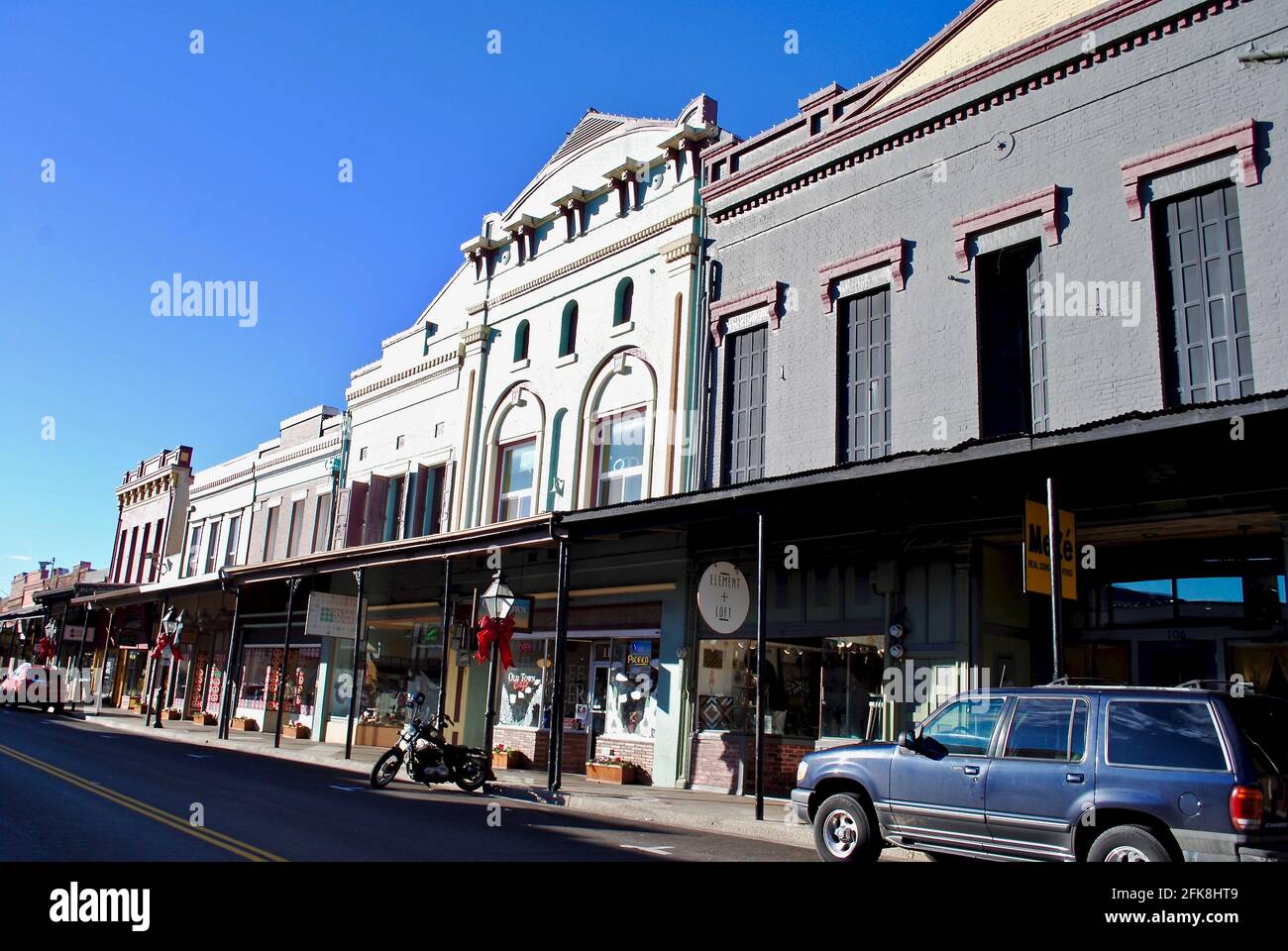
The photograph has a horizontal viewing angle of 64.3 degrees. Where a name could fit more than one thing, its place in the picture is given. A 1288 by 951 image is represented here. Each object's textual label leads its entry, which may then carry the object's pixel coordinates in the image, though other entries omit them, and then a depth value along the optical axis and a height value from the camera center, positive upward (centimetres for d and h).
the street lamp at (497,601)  1916 +152
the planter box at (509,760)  2117 -155
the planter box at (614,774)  1825 -150
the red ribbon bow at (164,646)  3141 +70
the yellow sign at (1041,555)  1100 +165
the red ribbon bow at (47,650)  4006 +53
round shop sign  1512 +141
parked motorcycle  1559 -121
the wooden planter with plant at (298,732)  2892 -161
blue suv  702 -56
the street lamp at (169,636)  3139 +101
